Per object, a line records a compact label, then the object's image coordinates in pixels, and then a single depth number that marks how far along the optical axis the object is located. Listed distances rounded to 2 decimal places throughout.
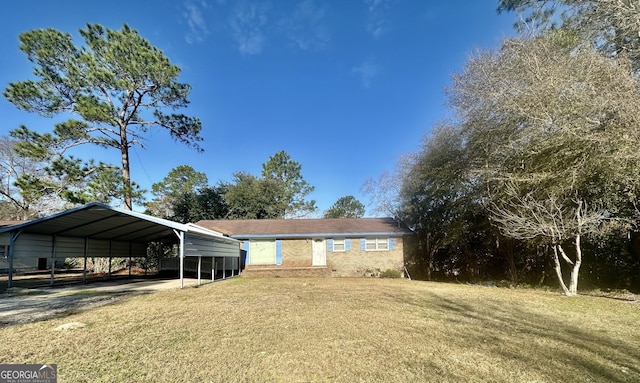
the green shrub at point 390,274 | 16.81
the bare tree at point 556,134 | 8.58
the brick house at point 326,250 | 17.16
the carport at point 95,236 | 10.60
